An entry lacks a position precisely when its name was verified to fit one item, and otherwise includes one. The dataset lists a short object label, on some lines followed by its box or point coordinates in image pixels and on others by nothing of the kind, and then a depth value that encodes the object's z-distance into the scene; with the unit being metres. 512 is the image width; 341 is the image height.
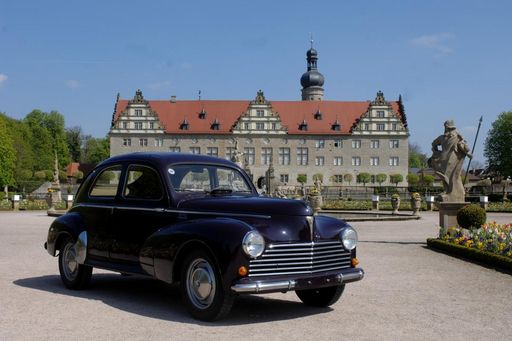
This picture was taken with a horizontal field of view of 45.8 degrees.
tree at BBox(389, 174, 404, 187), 73.06
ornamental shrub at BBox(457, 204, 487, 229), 12.77
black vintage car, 5.44
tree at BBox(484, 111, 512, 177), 65.38
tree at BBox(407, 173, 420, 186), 72.94
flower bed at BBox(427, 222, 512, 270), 10.11
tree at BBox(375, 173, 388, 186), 73.75
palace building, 74.00
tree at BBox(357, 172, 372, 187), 73.56
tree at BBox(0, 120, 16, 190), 57.97
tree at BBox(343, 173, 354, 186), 73.81
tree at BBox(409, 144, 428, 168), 129.75
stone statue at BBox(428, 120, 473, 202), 15.51
